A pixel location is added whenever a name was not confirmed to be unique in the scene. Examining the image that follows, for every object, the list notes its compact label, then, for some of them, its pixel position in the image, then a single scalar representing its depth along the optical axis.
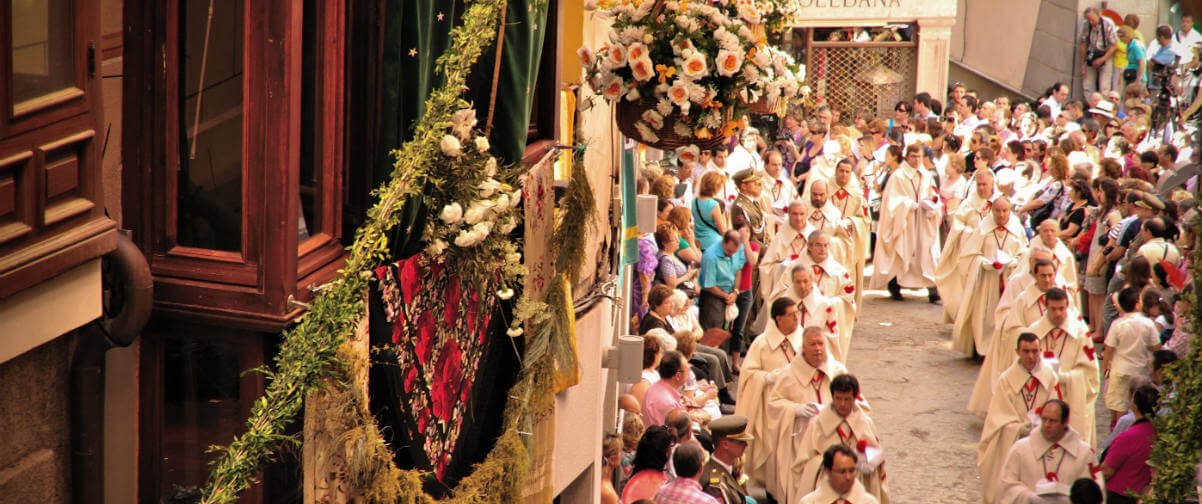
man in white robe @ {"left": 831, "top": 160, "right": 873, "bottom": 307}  17.50
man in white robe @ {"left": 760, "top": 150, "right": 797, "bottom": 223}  18.19
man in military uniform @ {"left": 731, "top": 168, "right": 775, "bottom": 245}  15.98
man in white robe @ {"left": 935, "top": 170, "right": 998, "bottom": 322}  16.59
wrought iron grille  27.42
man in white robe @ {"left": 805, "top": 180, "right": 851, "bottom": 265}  16.49
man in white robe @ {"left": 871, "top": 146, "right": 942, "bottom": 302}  18.47
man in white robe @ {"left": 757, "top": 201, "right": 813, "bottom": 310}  15.56
